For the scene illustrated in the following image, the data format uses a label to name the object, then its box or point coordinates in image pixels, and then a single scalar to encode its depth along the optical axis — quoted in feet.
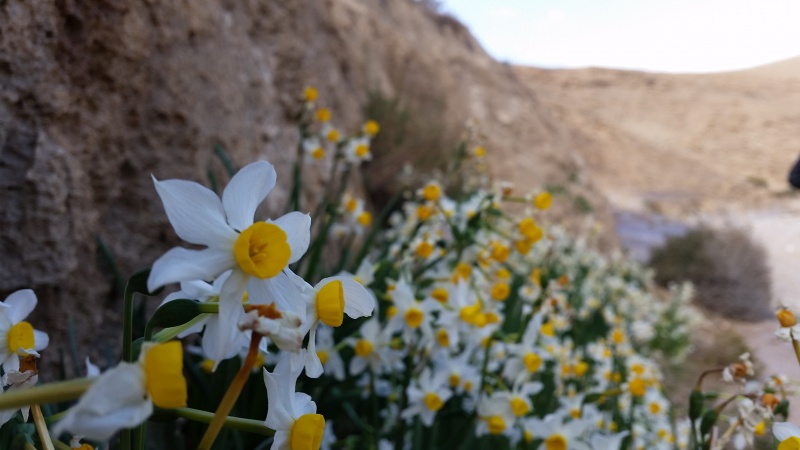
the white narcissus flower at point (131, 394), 0.30
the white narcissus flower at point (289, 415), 0.43
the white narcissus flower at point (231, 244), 0.41
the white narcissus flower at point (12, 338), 0.52
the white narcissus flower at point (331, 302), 0.46
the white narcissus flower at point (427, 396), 1.10
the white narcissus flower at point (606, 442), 1.03
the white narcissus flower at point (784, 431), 0.56
